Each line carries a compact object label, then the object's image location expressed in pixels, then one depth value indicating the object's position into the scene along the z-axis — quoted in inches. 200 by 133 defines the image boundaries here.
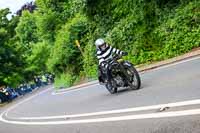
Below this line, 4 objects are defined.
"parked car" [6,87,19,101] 1659.0
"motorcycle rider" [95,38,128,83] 518.0
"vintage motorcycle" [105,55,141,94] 499.8
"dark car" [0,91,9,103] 1593.0
